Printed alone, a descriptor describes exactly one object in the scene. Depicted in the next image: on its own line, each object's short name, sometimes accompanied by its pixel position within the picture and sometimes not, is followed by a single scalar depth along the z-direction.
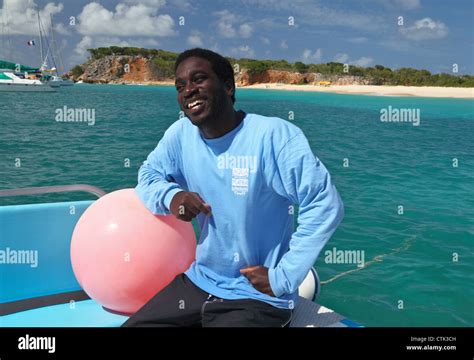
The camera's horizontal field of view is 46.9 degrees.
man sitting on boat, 1.95
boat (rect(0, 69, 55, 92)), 51.25
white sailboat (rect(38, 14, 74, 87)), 56.51
